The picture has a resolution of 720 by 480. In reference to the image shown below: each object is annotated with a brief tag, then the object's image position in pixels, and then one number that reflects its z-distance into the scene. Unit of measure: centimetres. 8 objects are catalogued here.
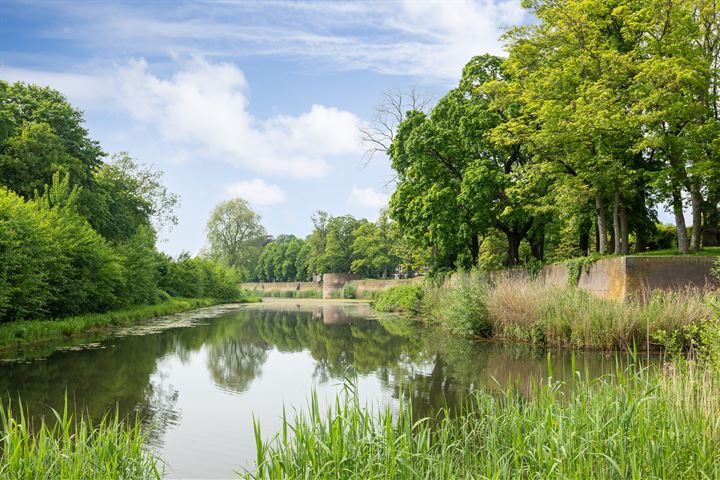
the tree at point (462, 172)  2578
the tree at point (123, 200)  2998
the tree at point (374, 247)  6825
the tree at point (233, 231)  8331
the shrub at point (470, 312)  1923
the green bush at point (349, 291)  6744
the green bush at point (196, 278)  4294
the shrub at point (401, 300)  3262
